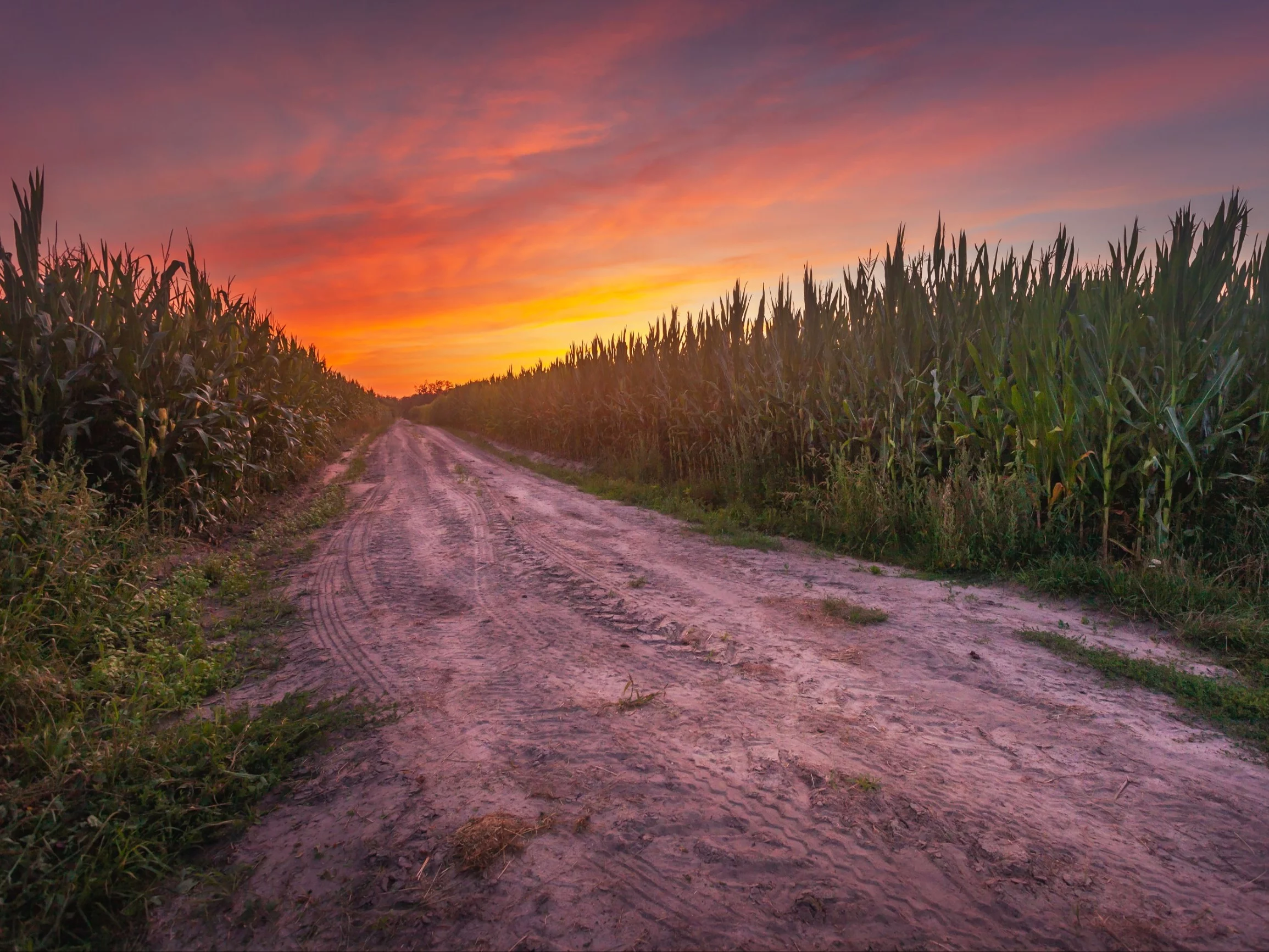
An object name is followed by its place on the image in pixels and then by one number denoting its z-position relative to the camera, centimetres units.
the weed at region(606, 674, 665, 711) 328
